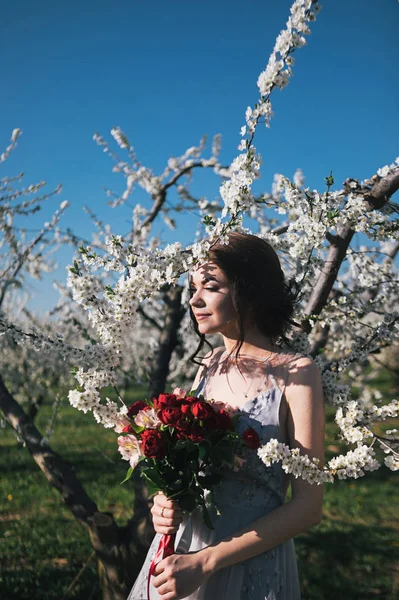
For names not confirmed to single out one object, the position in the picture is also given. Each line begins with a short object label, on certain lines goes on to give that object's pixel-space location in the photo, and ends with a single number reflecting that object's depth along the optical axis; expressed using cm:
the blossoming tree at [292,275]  195
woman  167
